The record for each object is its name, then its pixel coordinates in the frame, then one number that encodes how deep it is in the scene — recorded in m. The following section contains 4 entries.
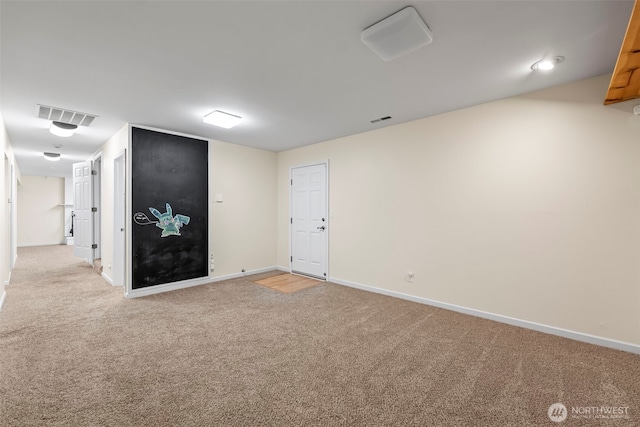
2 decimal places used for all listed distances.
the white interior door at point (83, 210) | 5.65
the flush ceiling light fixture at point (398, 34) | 1.78
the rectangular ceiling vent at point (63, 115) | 3.37
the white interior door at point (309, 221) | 5.06
